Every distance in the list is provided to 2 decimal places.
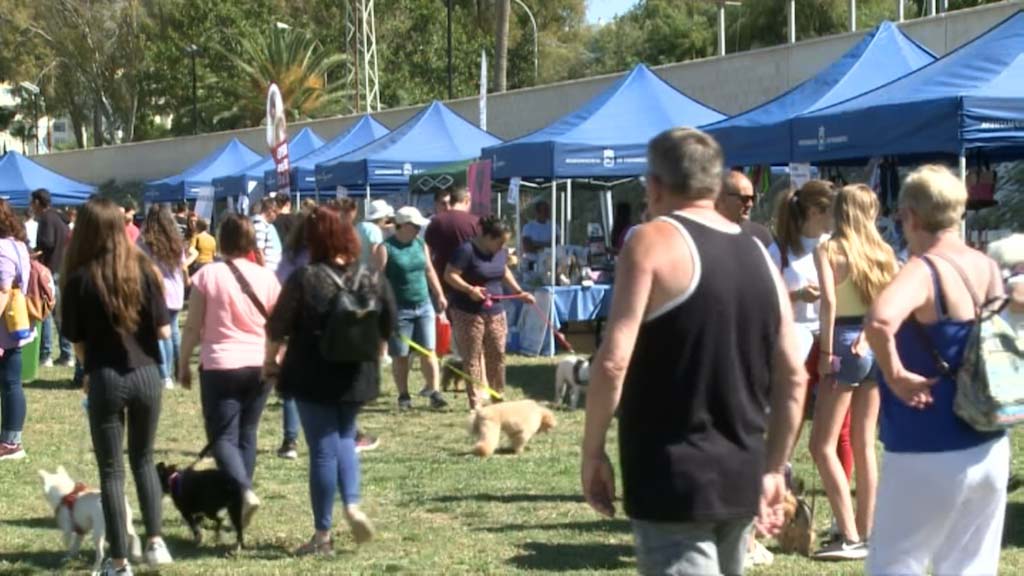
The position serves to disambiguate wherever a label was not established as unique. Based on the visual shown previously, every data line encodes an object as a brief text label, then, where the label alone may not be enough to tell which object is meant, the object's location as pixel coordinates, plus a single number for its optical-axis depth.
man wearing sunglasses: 6.30
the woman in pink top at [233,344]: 7.17
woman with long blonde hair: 6.26
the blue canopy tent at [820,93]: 13.02
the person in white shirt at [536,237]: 19.44
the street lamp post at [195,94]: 57.34
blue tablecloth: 16.67
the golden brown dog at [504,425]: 10.17
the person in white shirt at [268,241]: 14.56
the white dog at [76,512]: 6.76
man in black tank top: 3.71
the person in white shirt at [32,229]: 18.31
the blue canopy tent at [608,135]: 16.08
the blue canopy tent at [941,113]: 10.67
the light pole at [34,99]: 70.38
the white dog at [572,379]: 12.25
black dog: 7.09
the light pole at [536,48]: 66.62
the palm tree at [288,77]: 54.19
